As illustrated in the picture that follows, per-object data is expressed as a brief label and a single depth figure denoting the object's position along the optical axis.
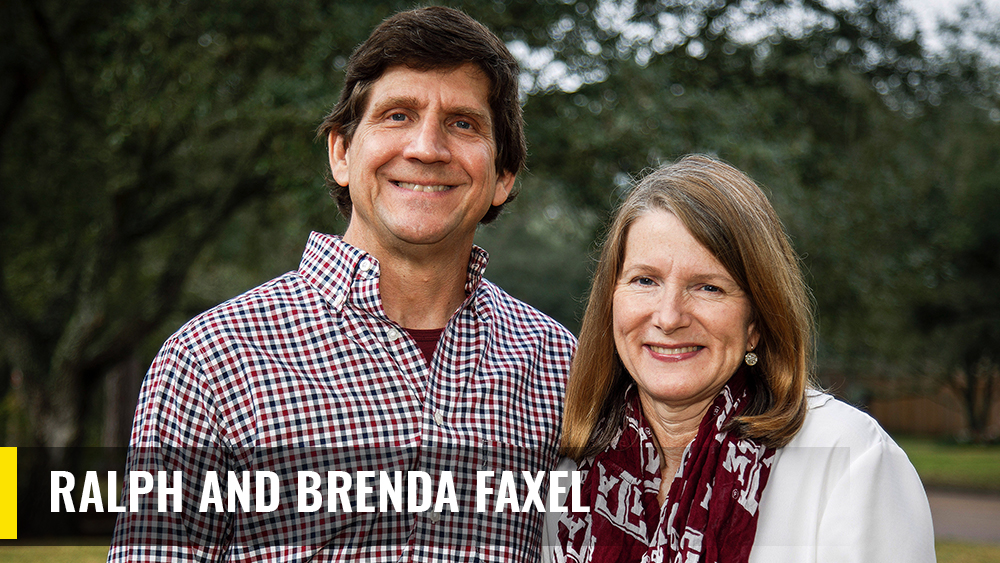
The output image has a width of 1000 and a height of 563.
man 2.21
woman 2.14
